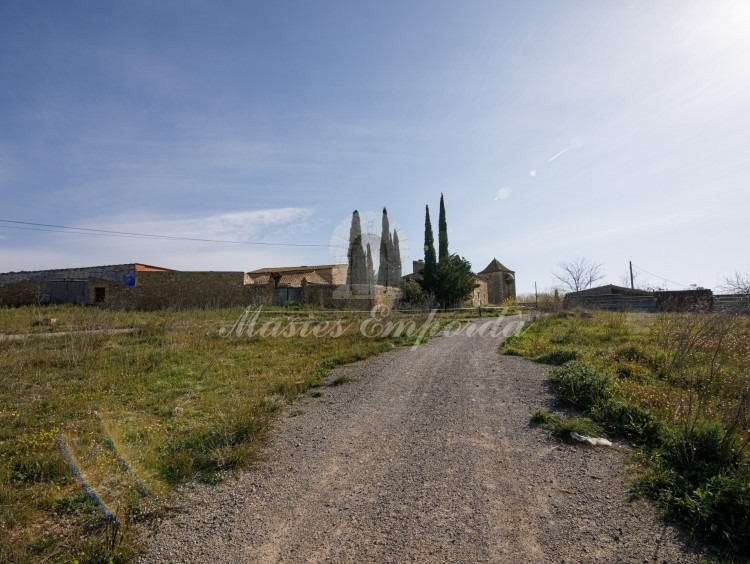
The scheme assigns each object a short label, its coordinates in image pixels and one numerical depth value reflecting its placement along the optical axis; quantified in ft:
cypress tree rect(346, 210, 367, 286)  113.60
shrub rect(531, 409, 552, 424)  18.28
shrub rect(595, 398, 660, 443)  16.06
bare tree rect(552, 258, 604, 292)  159.41
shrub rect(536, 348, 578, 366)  30.83
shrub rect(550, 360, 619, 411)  20.02
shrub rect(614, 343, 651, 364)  28.44
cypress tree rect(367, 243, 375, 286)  113.39
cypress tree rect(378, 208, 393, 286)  124.36
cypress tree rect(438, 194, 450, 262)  122.31
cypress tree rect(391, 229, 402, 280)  127.95
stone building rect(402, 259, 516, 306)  150.41
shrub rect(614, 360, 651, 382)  24.23
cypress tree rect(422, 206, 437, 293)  111.24
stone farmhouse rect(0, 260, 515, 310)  80.33
